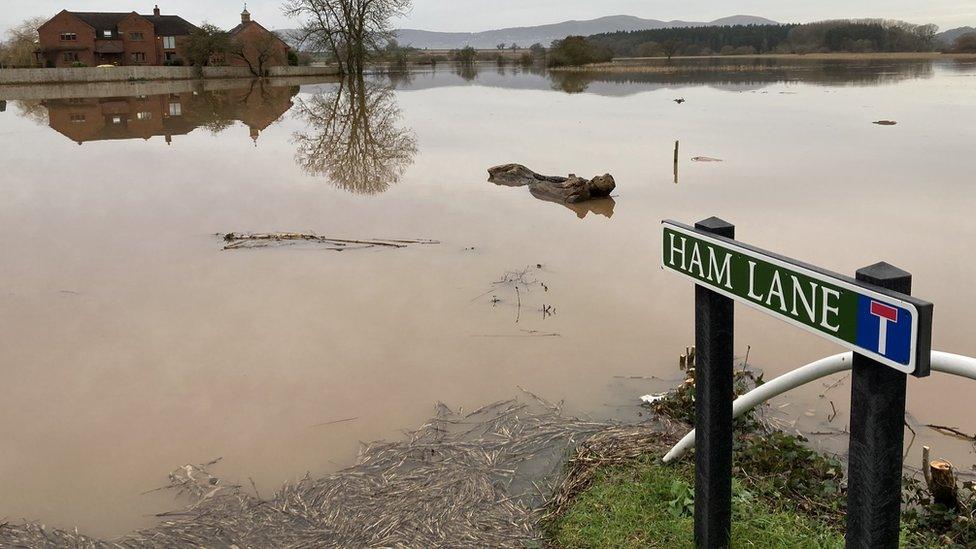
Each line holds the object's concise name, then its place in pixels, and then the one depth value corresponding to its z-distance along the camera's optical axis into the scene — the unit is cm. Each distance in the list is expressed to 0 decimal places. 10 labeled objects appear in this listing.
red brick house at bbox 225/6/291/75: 7294
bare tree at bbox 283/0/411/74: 7019
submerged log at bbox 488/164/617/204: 1505
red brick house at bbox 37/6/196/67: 6962
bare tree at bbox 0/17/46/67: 6781
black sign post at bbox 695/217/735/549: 308
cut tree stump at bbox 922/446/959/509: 427
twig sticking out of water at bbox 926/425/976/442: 531
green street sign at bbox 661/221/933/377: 210
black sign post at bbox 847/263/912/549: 231
